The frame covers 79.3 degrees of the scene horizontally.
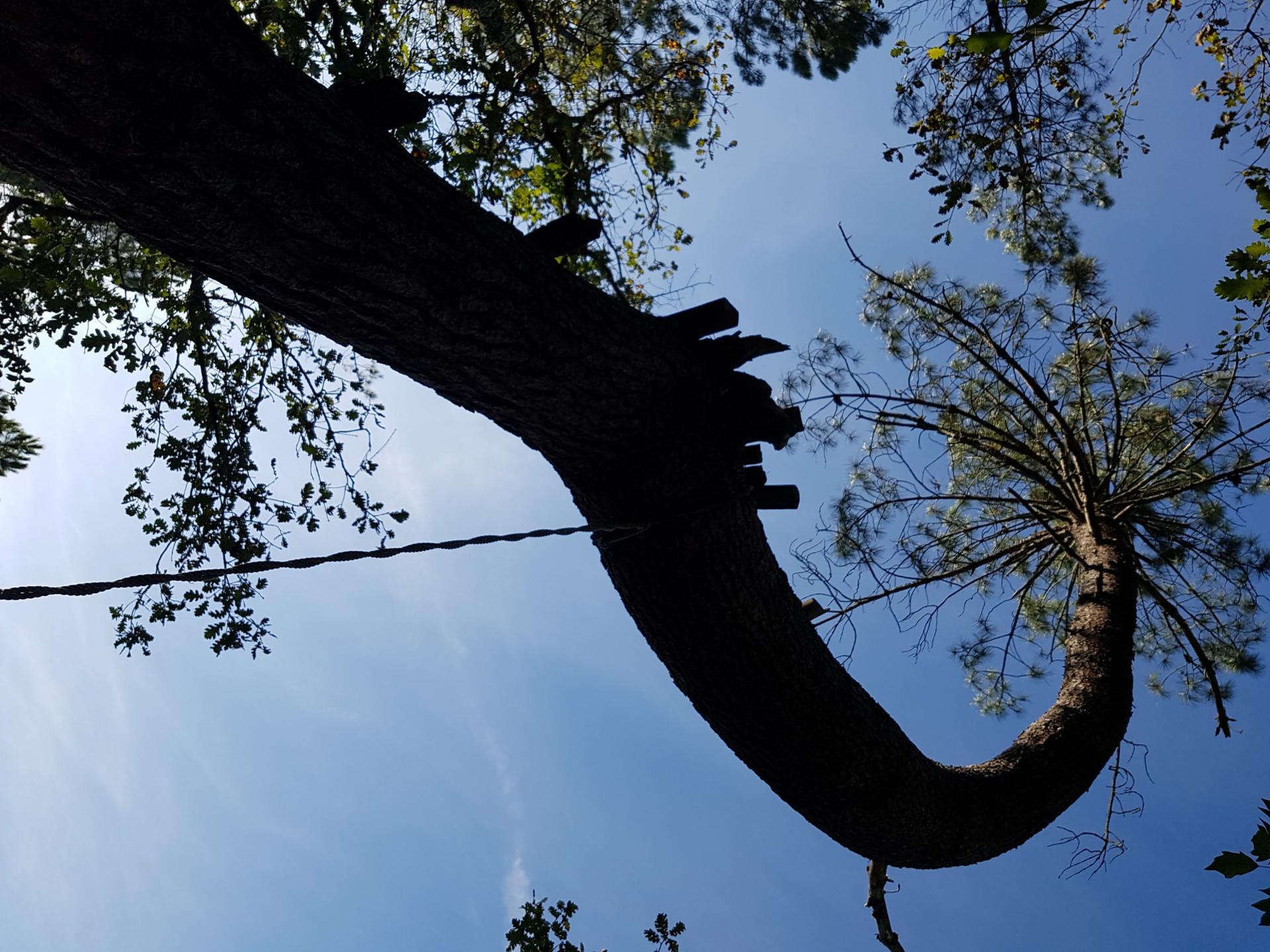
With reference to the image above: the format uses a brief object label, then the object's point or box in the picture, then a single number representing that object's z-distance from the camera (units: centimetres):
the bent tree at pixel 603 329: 174
